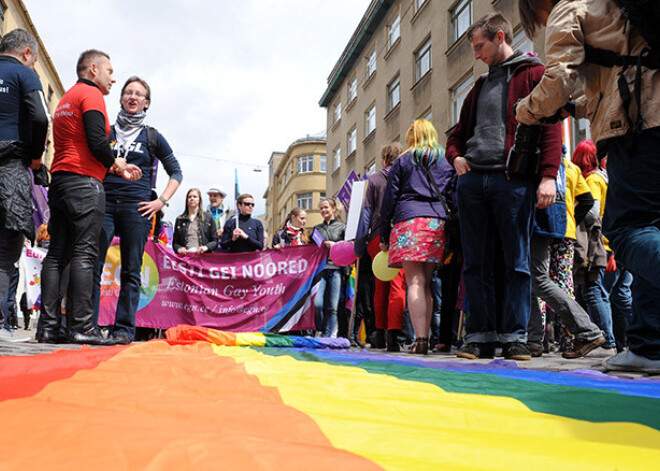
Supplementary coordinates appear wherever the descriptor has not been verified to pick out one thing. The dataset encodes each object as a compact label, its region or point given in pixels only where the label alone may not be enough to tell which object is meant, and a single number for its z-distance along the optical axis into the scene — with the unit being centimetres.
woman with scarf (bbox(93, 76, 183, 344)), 466
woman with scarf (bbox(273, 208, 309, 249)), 926
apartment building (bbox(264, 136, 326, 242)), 5041
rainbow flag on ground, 95
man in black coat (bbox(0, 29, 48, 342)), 385
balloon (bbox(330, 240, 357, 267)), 659
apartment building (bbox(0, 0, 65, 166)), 2557
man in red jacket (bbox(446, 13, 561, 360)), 363
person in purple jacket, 443
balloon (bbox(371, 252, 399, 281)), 509
